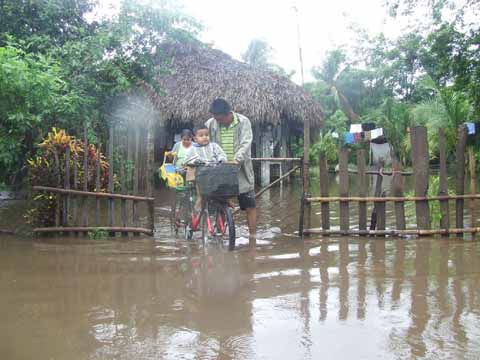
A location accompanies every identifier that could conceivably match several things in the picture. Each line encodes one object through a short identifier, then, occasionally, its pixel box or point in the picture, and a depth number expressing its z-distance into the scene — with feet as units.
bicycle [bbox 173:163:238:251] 17.37
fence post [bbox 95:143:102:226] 20.30
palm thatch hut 49.75
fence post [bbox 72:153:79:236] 20.95
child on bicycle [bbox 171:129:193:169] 23.74
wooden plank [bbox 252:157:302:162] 20.92
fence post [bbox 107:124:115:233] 20.33
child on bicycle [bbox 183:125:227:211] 18.72
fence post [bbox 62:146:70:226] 20.94
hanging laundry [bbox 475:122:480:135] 50.11
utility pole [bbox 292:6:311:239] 19.98
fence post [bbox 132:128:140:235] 20.72
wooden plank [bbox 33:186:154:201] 20.43
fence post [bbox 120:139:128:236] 20.67
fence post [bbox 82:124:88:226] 20.44
